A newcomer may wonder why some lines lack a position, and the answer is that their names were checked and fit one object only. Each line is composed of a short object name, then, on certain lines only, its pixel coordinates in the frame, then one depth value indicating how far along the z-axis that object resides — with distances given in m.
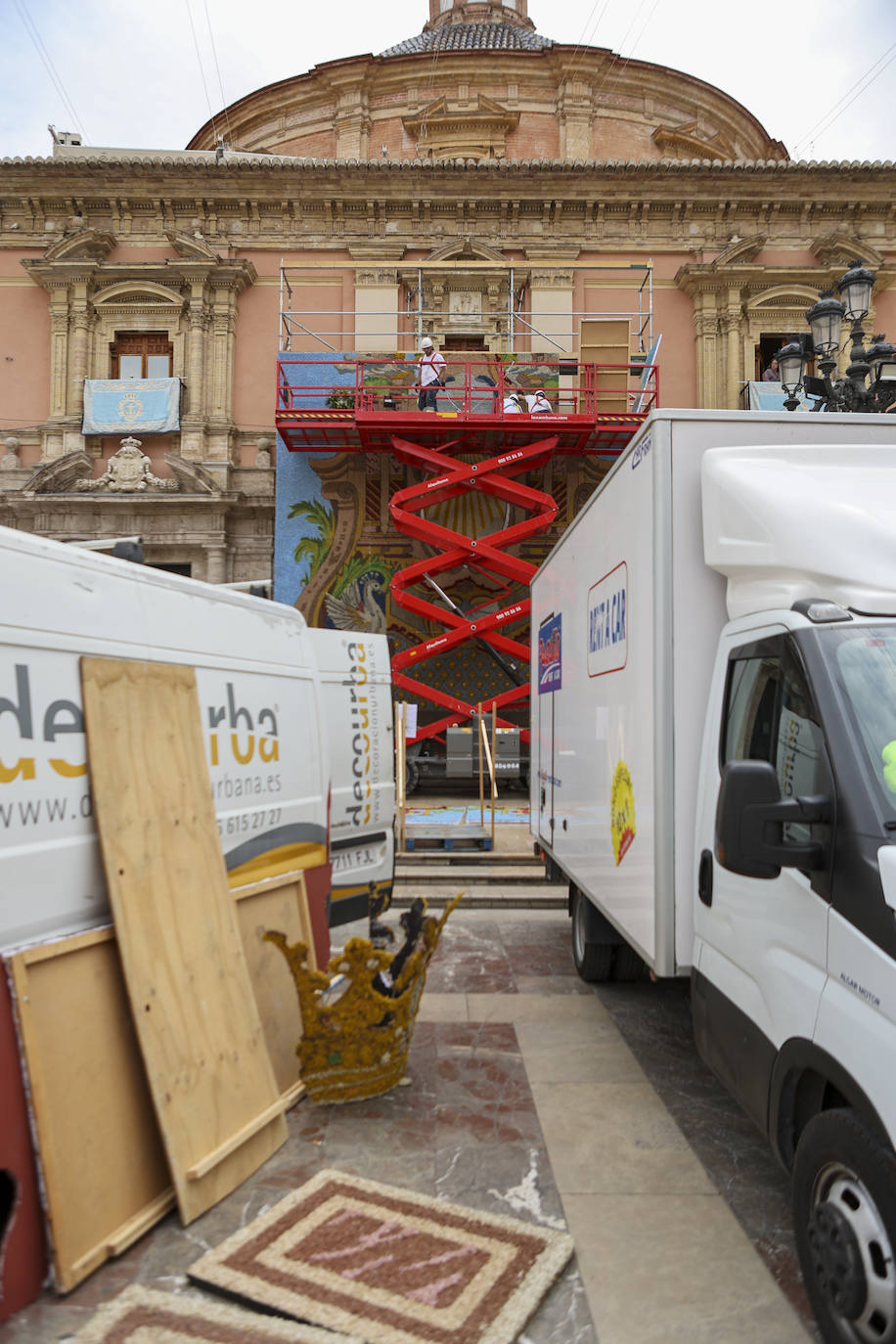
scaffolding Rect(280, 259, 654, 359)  20.12
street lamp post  10.17
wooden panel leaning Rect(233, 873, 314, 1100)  4.74
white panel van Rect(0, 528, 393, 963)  3.39
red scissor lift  17.20
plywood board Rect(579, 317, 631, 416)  19.17
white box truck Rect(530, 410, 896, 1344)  2.72
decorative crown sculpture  4.51
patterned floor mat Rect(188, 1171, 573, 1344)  3.06
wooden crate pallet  11.67
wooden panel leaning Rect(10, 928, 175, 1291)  3.16
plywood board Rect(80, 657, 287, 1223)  3.66
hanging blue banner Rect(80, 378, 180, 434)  20.05
